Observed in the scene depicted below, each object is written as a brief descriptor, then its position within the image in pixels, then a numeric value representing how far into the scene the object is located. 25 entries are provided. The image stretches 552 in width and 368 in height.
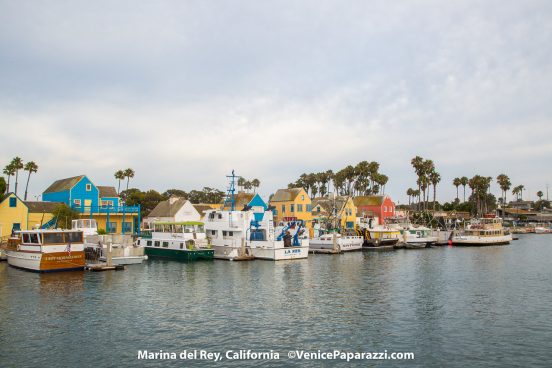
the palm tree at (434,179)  120.57
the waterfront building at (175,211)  85.59
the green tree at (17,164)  75.38
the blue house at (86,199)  73.00
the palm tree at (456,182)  142.36
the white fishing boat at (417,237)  77.50
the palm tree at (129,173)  101.06
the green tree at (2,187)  61.47
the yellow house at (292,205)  85.36
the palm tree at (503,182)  148.62
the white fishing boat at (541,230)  142.25
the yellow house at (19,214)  62.03
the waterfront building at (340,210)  94.20
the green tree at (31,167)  78.00
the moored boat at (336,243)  66.06
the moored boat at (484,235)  80.56
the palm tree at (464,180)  141.82
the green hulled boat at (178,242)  52.12
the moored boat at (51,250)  40.12
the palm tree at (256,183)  148.38
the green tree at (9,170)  75.06
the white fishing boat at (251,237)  52.72
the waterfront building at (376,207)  109.50
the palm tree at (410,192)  168.00
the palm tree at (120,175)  100.75
